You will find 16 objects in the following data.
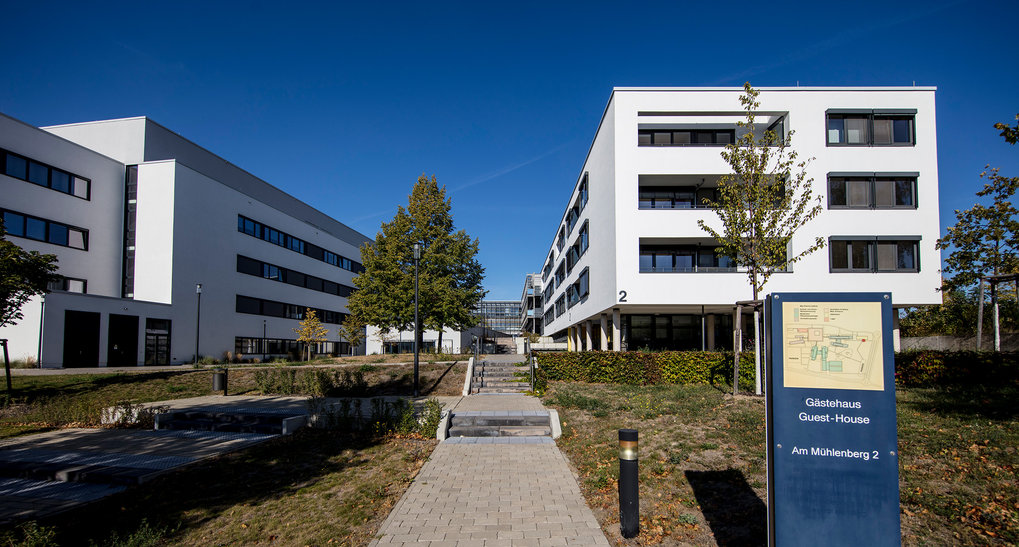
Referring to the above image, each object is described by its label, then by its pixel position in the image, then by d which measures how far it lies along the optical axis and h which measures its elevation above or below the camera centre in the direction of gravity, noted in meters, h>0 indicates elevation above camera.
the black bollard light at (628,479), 5.41 -1.89
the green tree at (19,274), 14.25 +0.98
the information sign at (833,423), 4.01 -0.94
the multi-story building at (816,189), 22.16 +5.55
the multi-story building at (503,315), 129.38 -1.41
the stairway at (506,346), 67.28 -5.33
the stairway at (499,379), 17.56 -2.77
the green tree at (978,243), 22.30 +3.38
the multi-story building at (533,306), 77.88 +0.68
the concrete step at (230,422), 11.47 -2.85
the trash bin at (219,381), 17.81 -2.70
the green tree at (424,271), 28.11 +2.33
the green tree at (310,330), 39.17 -1.83
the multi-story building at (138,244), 26.95 +4.29
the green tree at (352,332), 39.16 -1.96
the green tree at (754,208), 13.66 +2.95
